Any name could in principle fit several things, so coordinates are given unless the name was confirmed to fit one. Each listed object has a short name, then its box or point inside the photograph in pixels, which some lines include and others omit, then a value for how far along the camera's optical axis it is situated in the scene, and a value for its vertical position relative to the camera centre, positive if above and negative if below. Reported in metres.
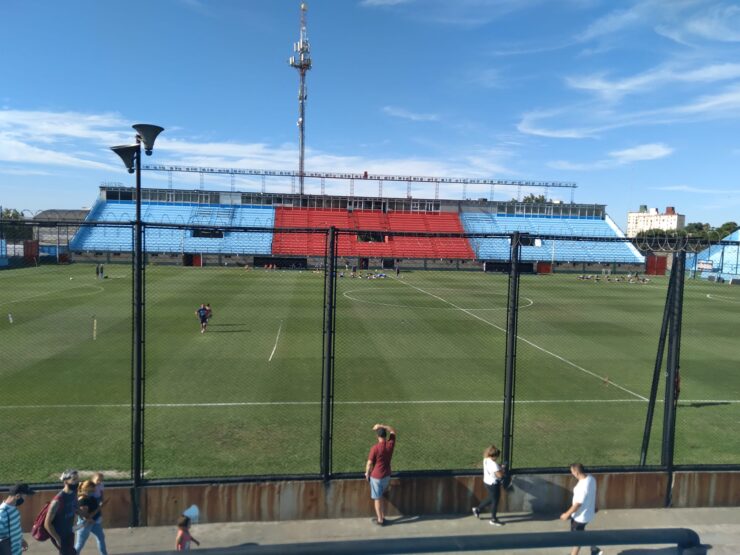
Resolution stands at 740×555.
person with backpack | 6.26 -3.21
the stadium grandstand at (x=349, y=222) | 60.94 +3.47
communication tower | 79.69 +25.86
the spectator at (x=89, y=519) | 6.56 -3.36
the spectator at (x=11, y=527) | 5.83 -3.10
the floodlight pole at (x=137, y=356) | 7.36 -1.58
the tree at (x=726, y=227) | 99.61 +6.04
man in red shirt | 7.45 -3.05
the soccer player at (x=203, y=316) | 22.39 -2.98
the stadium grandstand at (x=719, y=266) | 52.16 -0.90
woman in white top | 7.53 -3.15
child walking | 6.26 -3.34
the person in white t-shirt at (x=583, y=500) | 6.88 -3.10
